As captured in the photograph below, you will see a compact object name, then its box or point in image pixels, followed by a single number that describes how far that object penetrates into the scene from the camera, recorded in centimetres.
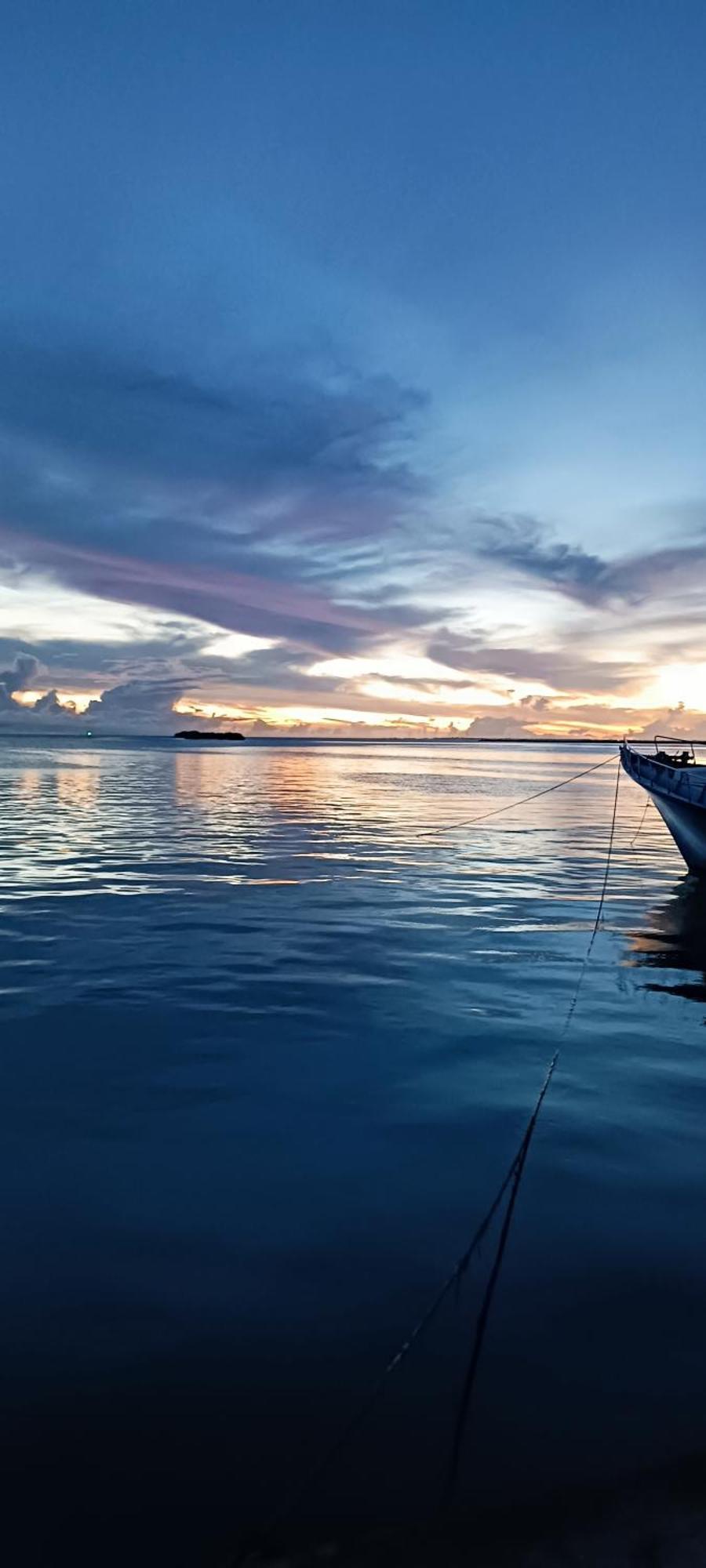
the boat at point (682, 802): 2253
